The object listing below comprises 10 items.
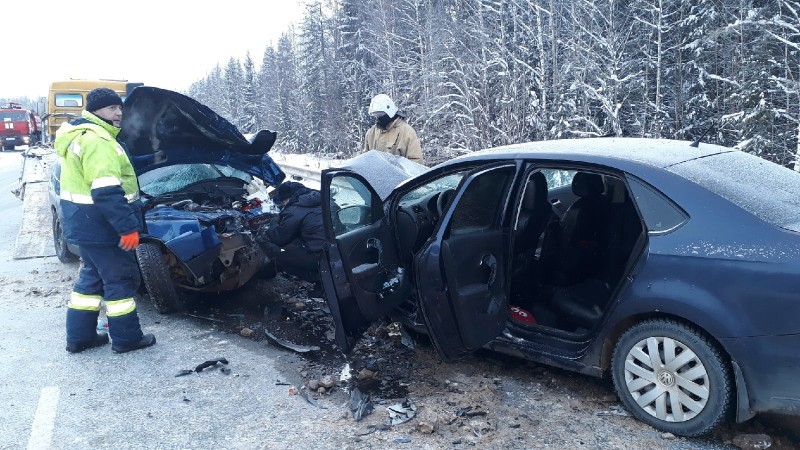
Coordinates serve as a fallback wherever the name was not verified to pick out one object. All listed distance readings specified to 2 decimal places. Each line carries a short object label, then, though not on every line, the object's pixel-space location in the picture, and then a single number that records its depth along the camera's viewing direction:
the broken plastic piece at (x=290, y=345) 4.35
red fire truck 31.16
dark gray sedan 2.66
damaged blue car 5.08
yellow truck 15.12
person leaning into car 4.80
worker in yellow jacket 4.30
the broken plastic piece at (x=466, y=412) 3.30
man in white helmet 6.74
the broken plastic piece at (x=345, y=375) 3.84
